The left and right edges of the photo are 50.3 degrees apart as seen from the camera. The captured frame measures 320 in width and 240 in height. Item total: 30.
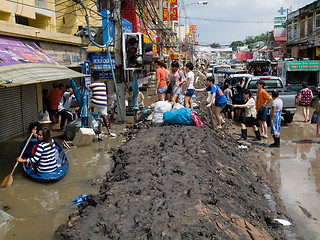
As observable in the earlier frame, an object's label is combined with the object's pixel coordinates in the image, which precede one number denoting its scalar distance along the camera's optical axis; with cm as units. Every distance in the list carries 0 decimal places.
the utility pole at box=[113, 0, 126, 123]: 1193
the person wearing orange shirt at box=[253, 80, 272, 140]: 1104
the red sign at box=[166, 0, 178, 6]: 4046
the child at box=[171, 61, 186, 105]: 1162
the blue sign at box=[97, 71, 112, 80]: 1405
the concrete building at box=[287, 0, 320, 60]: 3389
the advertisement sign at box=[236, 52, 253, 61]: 7575
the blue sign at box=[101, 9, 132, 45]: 1622
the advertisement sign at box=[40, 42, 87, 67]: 1267
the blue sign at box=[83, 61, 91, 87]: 1013
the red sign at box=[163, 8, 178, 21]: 4455
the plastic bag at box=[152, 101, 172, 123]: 1052
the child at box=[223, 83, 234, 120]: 1504
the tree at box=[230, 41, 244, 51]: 18888
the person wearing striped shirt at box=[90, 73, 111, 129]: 1030
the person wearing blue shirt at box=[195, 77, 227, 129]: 1077
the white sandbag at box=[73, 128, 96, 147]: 937
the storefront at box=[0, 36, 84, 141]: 674
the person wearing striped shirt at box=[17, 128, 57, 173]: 665
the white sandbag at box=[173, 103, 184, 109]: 1088
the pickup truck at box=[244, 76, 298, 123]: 1354
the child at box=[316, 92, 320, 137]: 1057
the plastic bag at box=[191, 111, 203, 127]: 992
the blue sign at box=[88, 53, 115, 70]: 1395
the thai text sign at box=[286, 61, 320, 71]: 2133
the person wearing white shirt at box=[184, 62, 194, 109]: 1093
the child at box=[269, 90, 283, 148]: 1033
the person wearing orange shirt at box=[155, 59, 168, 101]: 1142
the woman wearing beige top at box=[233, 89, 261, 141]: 1105
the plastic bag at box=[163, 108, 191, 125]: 1001
